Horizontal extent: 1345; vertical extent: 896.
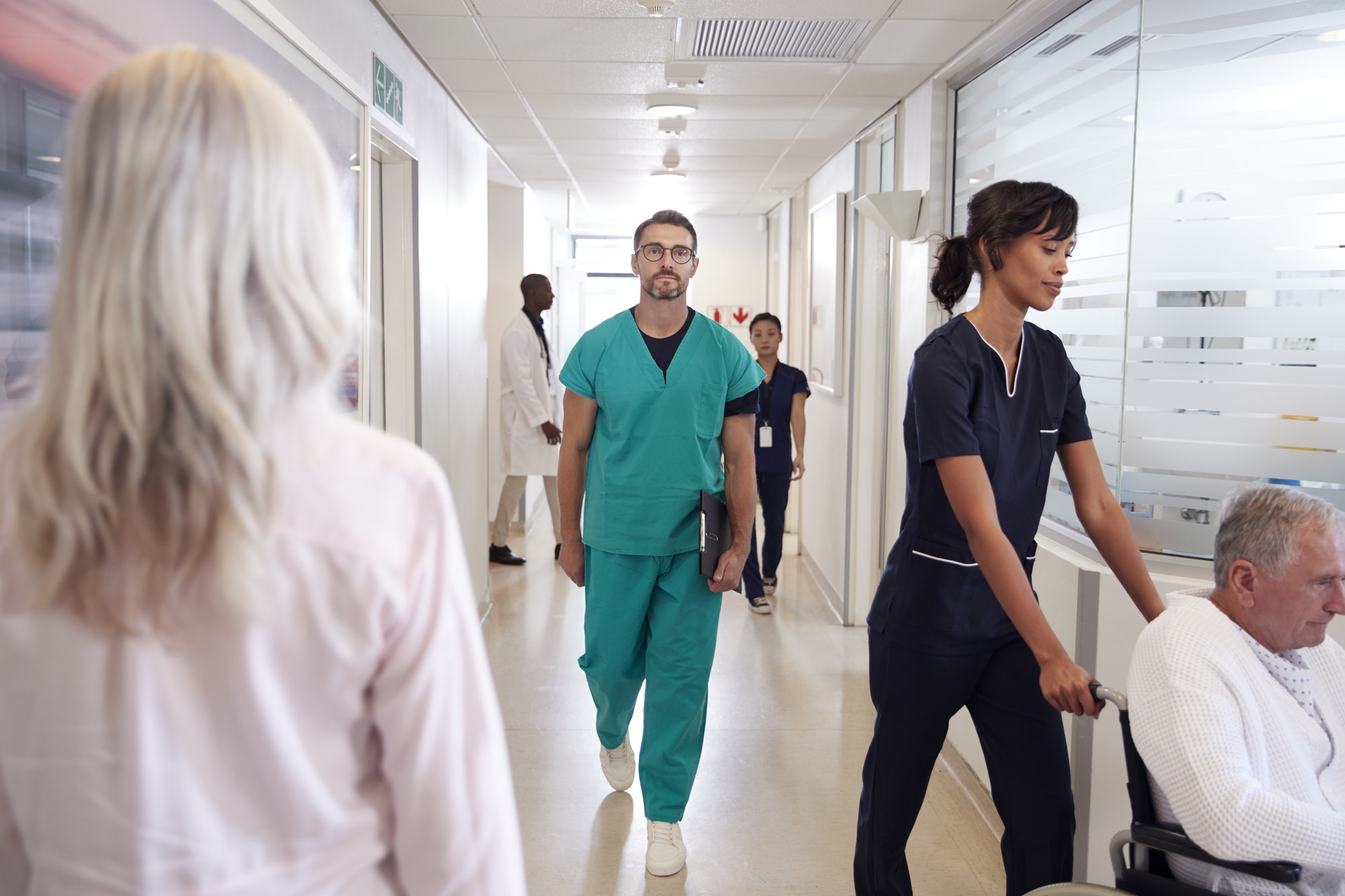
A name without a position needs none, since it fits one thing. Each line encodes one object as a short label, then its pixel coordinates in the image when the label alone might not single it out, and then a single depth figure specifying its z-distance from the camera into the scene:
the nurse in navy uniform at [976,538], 1.82
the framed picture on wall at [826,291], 5.22
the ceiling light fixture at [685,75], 3.74
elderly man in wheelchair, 1.36
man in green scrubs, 2.57
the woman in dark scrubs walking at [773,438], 5.07
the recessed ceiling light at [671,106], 4.30
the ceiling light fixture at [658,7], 2.89
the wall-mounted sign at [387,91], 3.04
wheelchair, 1.42
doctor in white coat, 5.77
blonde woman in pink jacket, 0.69
